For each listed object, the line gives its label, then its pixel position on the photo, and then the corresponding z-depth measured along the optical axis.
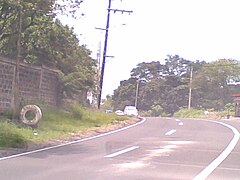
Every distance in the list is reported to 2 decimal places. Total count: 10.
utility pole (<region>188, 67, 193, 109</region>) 83.06
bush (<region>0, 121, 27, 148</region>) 17.12
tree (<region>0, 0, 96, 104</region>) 22.52
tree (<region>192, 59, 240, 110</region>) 88.50
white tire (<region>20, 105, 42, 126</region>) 22.06
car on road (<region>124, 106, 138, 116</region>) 57.14
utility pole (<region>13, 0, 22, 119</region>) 22.68
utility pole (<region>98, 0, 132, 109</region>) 43.07
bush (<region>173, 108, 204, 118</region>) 77.08
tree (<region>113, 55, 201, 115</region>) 93.94
